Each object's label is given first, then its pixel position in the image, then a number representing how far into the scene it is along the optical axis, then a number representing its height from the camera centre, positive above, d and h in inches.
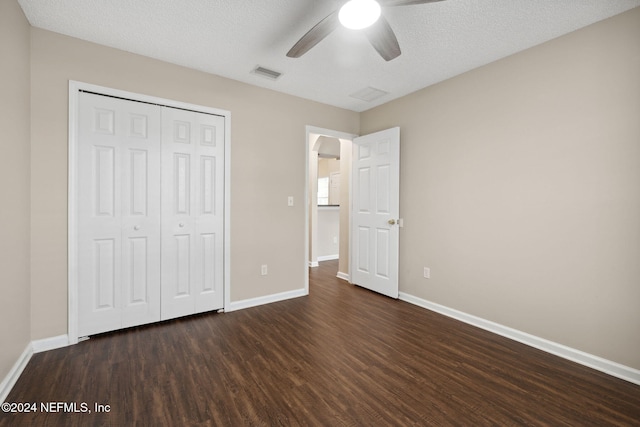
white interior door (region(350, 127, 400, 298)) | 146.4 -0.4
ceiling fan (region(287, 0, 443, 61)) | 68.4 +45.9
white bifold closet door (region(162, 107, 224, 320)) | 114.7 -1.5
